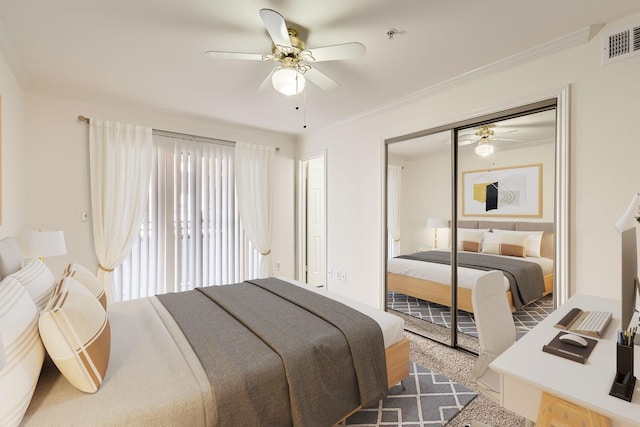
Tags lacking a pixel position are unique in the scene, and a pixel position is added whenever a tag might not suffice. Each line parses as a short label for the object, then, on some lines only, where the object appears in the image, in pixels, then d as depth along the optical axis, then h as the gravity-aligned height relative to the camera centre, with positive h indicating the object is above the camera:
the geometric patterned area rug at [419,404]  1.85 -1.34
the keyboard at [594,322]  1.41 -0.58
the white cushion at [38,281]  1.56 -0.41
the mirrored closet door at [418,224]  2.92 -0.14
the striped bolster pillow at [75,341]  1.17 -0.54
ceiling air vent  1.79 +1.05
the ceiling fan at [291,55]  1.74 +1.02
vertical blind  3.46 -0.22
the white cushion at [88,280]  1.87 -0.45
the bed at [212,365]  1.13 -0.75
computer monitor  1.11 -0.26
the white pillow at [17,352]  0.96 -0.53
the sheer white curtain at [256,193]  4.11 +0.26
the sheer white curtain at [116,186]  3.12 +0.29
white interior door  5.05 -0.18
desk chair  1.58 -0.69
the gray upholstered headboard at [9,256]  1.70 -0.28
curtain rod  3.05 +0.98
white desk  0.93 -0.62
